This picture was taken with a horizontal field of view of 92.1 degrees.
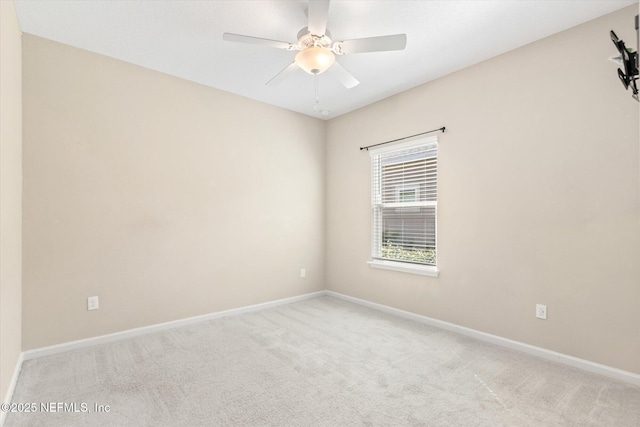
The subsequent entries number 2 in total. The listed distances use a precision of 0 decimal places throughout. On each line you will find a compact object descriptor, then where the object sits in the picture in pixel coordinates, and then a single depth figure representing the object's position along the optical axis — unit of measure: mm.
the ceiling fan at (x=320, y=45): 2045
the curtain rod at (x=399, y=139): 3324
